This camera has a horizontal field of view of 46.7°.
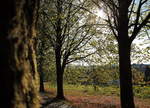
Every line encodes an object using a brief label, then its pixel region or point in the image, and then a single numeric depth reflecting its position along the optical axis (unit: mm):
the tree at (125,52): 7324
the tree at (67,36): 17844
